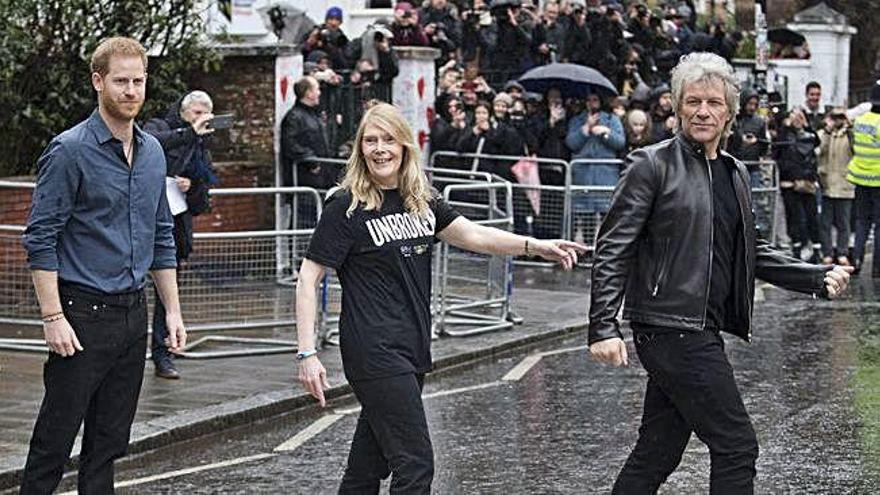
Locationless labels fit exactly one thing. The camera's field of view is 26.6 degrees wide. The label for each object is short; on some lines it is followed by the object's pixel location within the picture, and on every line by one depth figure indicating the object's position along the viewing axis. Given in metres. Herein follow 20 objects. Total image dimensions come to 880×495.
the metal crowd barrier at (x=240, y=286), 13.04
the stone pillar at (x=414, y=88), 20.78
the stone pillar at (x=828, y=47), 34.34
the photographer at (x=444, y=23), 23.73
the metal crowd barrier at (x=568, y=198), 19.83
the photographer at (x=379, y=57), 20.61
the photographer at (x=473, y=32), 24.45
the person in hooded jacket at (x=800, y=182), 20.69
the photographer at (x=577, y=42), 25.48
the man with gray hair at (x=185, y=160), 11.90
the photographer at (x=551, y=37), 25.00
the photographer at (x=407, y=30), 21.89
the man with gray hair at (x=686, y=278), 6.72
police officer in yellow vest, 19.44
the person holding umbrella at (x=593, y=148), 19.97
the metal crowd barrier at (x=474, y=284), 14.49
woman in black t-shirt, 6.78
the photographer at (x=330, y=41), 21.30
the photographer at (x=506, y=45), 24.62
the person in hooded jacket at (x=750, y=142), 20.80
